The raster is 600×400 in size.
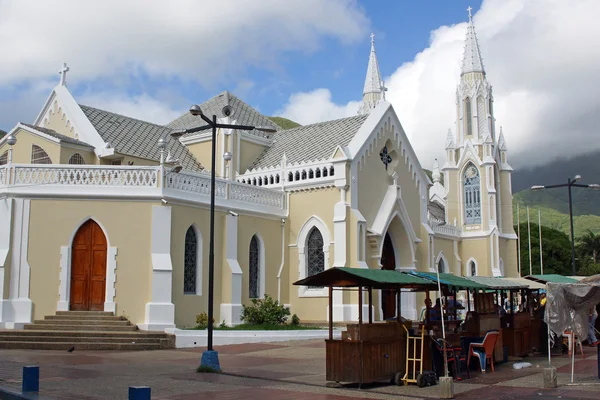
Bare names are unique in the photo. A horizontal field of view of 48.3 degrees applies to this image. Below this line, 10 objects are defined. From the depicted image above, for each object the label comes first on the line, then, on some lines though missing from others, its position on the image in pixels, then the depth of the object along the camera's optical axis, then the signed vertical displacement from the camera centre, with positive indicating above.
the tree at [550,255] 78.56 +4.97
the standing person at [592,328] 20.69 -0.98
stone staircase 20.95 -1.16
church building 22.92 +3.28
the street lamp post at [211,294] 15.65 +0.10
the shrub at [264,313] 25.94 -0.58
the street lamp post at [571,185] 28.09 +4.68
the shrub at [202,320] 24.31 -0.79
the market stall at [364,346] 13.38 -0.97
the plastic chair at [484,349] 15.95 -1.24
